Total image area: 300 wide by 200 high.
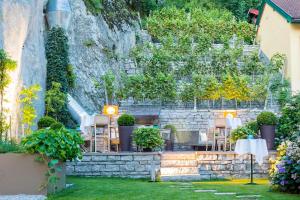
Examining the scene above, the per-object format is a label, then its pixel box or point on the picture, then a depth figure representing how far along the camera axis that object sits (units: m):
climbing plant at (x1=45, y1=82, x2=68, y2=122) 15.32
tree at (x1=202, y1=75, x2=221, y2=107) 19.92
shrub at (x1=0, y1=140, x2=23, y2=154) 8.64
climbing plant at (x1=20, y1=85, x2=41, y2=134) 12.97
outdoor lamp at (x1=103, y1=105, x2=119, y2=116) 14.89
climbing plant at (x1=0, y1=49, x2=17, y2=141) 12.09
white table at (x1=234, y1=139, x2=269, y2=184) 11.20
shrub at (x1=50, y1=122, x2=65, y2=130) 11.75
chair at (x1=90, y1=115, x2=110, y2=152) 13.41
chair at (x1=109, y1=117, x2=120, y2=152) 13.90
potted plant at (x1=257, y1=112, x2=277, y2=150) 13.55
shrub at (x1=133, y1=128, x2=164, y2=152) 12.79
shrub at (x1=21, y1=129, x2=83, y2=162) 8.45
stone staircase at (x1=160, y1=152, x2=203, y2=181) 11.73
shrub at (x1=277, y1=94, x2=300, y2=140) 13.70
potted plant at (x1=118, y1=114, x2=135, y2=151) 13.23
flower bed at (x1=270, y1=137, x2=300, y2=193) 8.94
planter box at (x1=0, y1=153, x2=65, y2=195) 8.44
